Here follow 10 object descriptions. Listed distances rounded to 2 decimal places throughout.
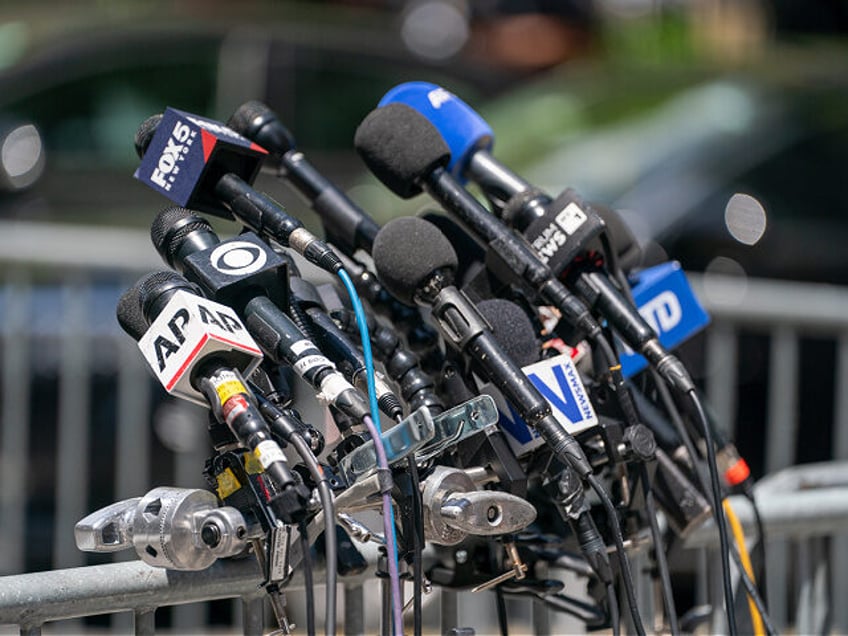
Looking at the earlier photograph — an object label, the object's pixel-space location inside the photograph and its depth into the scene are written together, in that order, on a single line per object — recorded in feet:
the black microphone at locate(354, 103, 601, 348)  13.75
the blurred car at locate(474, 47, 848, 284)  22.84
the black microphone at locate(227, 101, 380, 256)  13.95
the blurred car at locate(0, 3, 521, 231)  28.15
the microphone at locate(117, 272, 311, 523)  13.09
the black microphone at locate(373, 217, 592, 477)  13.42
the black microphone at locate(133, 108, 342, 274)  13.58
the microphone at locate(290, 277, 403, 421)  13.43
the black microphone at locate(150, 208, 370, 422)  13.21
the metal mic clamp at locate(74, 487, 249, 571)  13.21
